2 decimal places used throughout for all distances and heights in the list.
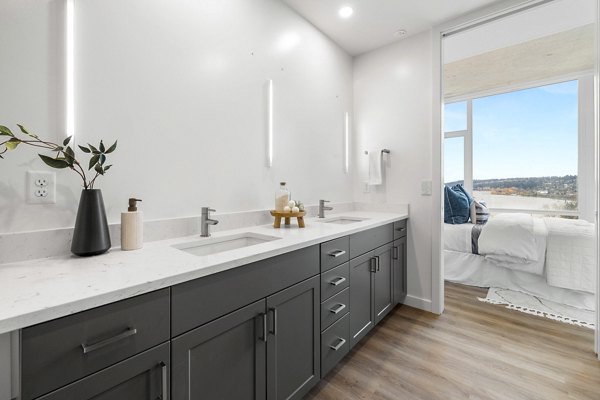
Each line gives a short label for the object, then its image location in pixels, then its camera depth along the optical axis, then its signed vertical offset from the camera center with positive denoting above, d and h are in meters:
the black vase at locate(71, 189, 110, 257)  1.00 -0.10
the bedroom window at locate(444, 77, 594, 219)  3.69 +0.74
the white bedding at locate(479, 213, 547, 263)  2.63 -0.40
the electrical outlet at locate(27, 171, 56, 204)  1.01 +0.05
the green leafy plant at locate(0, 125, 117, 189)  0.93 +0.18
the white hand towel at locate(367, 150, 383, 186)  2.67 +0.30
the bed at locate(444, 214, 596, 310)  2.41 -0.58
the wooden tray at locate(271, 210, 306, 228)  1.78 -0.11
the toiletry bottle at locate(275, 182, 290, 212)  1.86 +0.00
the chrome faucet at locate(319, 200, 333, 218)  2.29 -0.08
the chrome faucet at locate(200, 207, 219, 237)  1.46 -0.12
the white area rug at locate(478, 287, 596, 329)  2.25 -0.98
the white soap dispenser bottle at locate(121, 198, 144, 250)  1.14 -0.12
